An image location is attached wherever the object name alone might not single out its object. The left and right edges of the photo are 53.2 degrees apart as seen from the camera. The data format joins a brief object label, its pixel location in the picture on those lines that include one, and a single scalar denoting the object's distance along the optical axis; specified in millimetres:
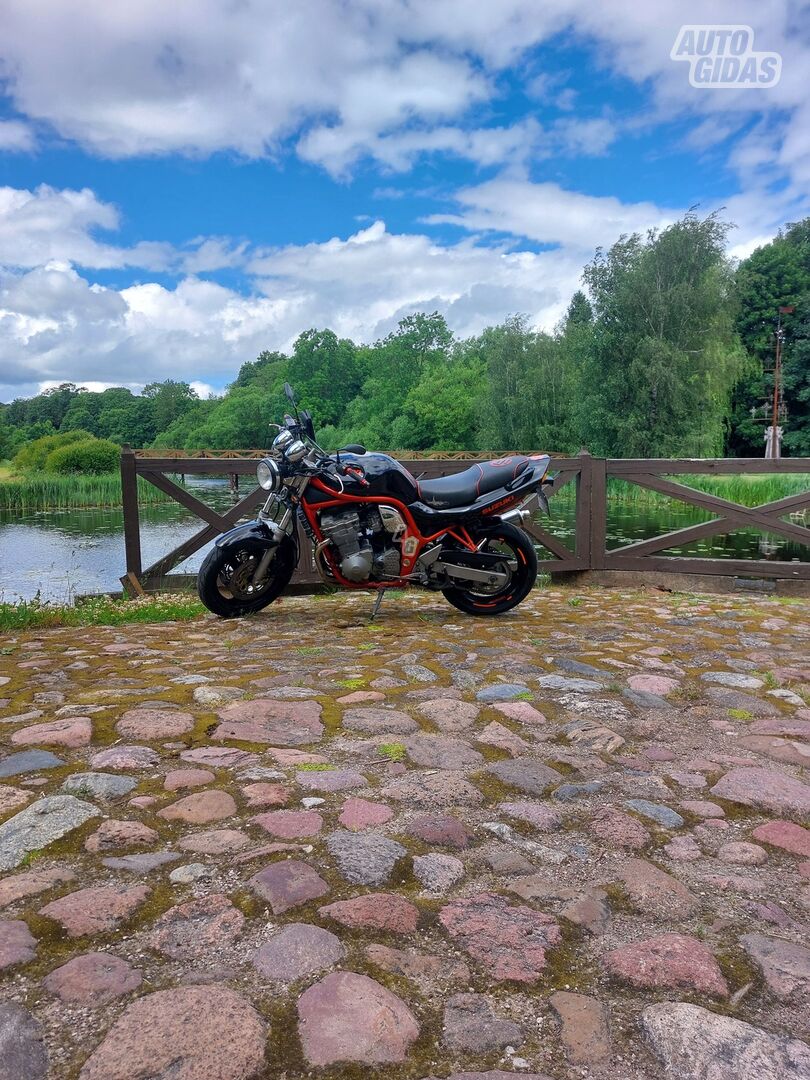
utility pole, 39844
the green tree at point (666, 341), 33906
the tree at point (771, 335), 44656
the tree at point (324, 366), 76688
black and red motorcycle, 5355
